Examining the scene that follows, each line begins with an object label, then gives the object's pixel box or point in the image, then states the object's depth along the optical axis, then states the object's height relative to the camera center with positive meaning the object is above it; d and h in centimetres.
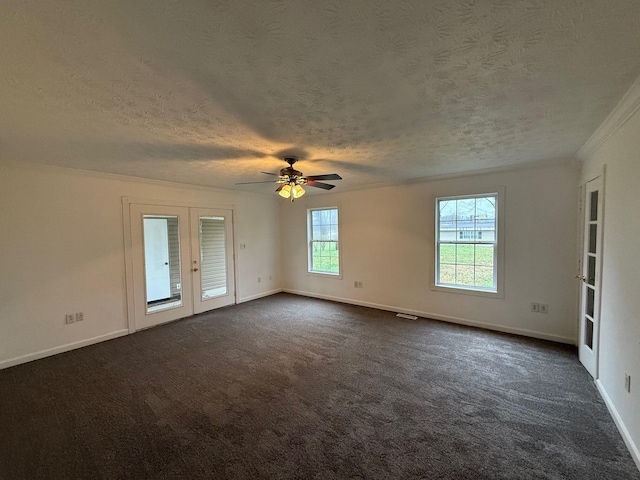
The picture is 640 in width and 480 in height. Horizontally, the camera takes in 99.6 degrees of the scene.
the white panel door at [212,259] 493 -53
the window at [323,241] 584 -25
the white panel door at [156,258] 443 -44
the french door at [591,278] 258 -54
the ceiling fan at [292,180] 303 +57
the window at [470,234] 418 -10
